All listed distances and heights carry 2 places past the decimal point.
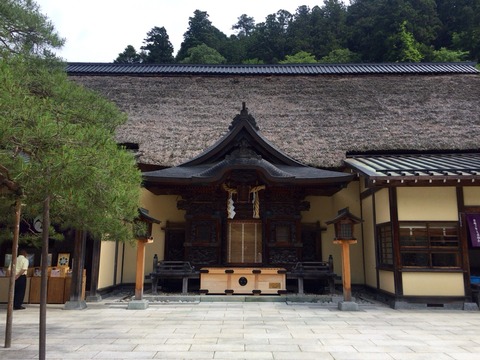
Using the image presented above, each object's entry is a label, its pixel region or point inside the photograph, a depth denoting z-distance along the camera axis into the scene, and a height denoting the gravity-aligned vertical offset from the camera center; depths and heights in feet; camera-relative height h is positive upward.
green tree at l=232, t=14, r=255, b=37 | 208.64 +128.26
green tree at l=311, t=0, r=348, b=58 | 115.75 +72.03
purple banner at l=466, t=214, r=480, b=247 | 27.84 +1.12
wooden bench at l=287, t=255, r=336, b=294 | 32.71 -2.98
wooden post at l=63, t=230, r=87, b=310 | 26.96 -2.79
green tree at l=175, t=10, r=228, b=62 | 130.08 +78.71
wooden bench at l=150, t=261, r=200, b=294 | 32.60 -3.05
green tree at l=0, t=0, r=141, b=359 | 11.07 +3.06
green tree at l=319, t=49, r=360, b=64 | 103.78 +54.08
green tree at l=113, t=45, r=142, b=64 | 128.47 +66.97
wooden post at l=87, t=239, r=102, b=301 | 30.12 -2.87
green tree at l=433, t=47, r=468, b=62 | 87.97 +46.66
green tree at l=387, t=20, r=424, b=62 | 92.89 +51.78
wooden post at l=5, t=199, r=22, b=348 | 15.83 -1.83
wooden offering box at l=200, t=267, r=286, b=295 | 32.55 -3.67
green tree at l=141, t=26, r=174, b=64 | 129.18 +73.03
